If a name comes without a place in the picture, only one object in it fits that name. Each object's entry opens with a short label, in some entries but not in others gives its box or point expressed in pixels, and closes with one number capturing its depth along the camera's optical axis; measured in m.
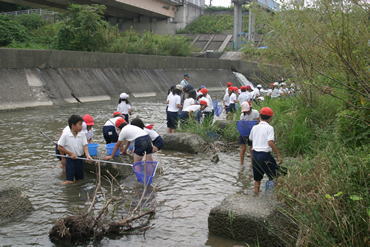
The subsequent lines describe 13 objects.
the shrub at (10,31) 27.75
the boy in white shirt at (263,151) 7.29
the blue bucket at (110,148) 8.57
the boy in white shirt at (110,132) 9.62
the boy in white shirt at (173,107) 12.65
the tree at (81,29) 27.23
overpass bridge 47.90
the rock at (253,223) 5.32
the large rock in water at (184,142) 10.81
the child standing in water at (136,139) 7.91
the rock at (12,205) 6.13
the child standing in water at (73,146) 7.77
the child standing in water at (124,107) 12.29
